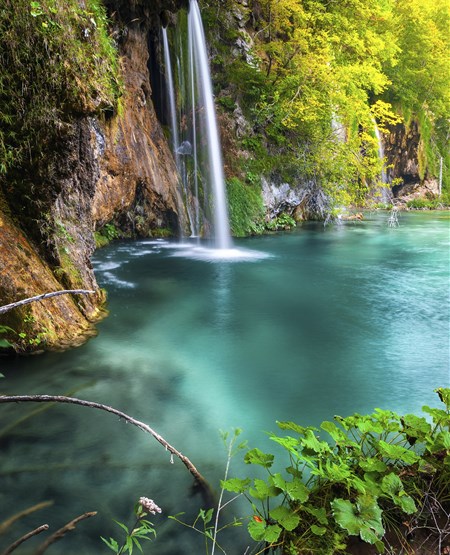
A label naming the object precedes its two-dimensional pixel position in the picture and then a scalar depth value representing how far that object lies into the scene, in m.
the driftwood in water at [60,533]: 1.23
